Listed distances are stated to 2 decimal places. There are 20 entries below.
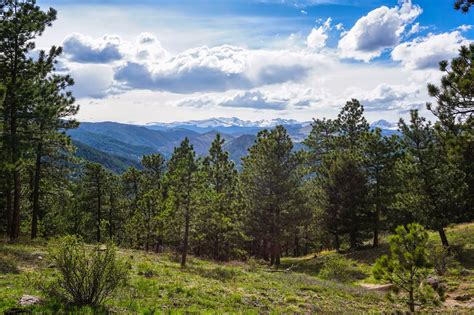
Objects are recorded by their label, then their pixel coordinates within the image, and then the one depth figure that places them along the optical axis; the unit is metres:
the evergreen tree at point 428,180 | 30.95
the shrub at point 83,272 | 11.57
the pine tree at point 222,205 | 38.69
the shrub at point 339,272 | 29.34
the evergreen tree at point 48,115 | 23.67
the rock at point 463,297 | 19.57
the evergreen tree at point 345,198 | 39.75
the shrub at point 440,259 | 22.44
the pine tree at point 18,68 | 22.42
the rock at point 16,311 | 10.15
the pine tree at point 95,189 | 48.76
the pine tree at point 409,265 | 13.57
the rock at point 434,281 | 21.62
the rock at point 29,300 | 11.12
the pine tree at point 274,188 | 37.41
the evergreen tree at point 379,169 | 39.22
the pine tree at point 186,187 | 27.20
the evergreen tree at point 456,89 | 13.86
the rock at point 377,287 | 24.56
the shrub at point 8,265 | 15.67
